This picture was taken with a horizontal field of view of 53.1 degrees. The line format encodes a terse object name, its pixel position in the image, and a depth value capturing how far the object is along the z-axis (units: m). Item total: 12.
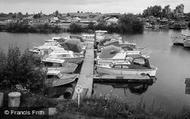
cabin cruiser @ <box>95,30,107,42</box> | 35.94
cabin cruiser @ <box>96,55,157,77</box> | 18.25
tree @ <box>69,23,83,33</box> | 57.28
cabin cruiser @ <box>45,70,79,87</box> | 16.10
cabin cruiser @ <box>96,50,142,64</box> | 20.99
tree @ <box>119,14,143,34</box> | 57.97
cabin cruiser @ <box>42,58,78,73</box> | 18.68
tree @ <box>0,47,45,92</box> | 9.09
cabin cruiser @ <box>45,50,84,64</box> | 21.30
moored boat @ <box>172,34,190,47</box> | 38.21
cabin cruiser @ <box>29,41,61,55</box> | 23.06
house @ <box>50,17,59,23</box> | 71.00
